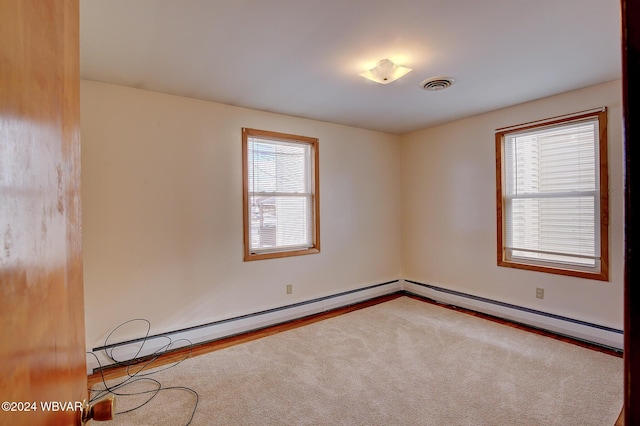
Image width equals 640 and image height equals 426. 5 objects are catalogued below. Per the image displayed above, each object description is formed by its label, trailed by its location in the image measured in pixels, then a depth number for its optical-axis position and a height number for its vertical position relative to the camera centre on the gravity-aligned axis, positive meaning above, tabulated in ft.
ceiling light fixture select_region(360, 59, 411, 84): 7.47 +3.60
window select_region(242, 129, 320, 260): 11.12 +0.71
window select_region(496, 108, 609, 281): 9.31 +0.48
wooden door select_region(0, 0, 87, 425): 1.35 +0.01
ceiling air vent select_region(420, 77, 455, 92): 8.62 +3.81
